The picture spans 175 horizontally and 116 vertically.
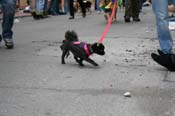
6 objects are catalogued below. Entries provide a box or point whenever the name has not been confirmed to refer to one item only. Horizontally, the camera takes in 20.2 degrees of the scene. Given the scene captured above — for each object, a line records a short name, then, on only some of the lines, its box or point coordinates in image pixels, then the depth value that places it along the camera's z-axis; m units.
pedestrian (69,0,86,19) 16.98
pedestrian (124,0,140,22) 13.58
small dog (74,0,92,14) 21.36
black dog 6.09
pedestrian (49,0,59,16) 20.53
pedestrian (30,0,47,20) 18.05
